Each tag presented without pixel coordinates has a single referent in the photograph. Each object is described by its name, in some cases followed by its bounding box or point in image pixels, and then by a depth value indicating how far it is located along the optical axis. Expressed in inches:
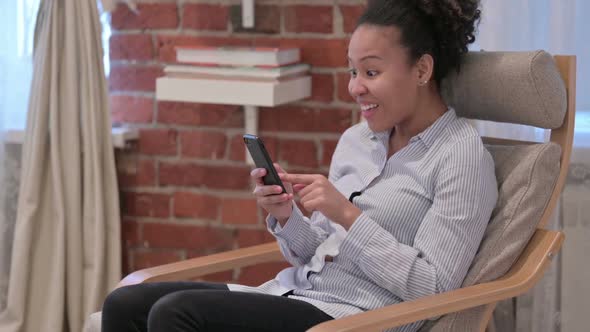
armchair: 118.3
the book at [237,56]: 157.9
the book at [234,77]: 158.5
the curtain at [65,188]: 170.9
